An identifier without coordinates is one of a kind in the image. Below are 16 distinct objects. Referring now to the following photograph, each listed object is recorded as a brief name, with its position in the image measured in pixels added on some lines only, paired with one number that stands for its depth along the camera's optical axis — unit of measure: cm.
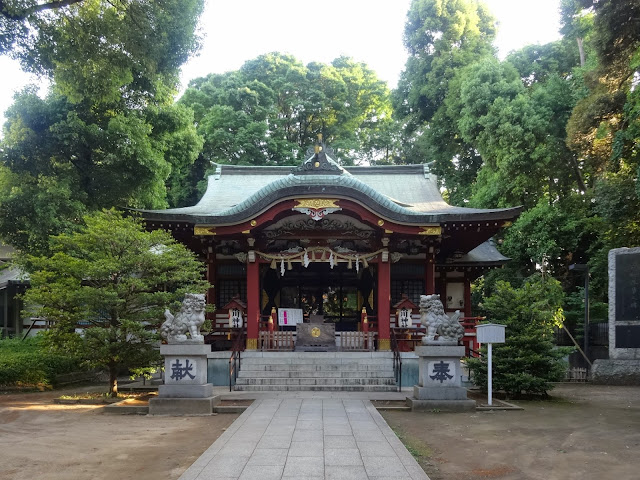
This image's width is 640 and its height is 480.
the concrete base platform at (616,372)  1476
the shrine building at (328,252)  1447
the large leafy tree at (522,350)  1141
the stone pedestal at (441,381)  998
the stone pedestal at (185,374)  995
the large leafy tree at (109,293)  1069
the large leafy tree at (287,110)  3011
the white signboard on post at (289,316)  1645
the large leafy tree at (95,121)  1127
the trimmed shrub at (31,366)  1306
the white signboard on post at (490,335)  1059
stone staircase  1256
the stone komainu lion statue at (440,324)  1037
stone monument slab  1432
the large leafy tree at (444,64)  2789
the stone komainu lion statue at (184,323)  1026
